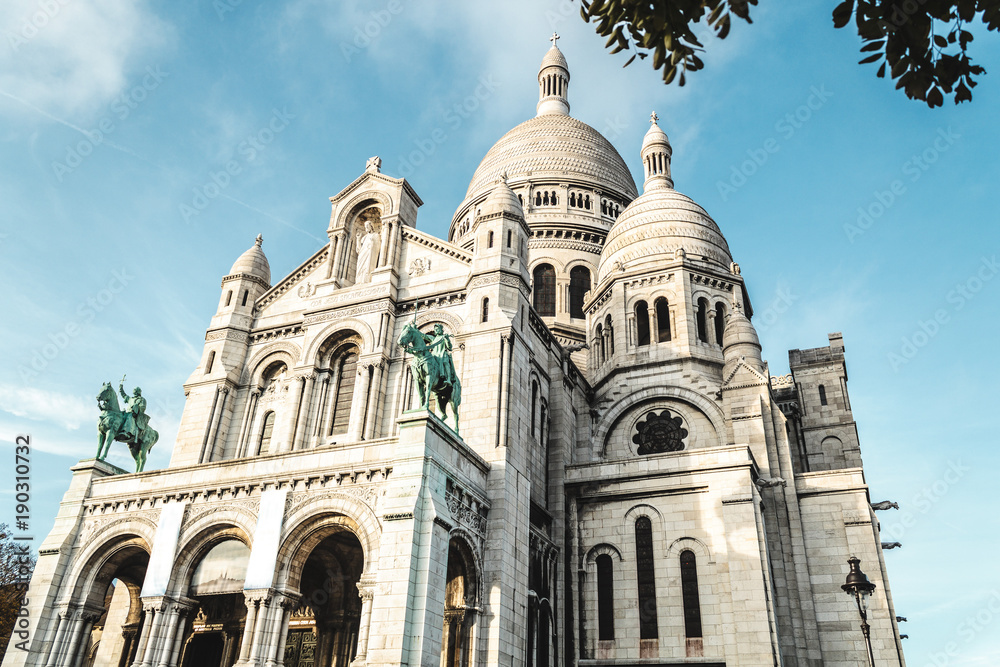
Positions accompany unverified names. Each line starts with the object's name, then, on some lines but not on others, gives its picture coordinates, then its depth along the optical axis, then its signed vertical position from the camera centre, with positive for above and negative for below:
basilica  21.52 +7.10
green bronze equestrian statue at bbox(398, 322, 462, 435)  22.12 +9.55
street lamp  18.61 +3.66
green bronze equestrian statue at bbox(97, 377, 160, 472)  26.86 +9.30
